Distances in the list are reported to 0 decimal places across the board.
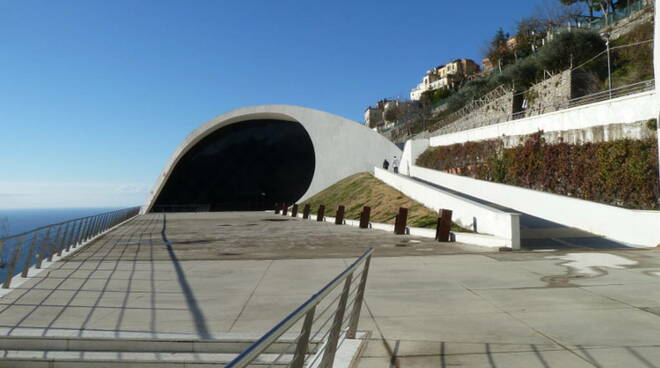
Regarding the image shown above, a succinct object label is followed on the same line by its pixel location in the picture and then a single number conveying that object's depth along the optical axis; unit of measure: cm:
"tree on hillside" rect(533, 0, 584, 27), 5309
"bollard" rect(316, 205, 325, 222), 2388
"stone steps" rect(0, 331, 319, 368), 474
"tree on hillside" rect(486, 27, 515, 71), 6331
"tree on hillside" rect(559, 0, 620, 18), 5028
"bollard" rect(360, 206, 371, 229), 1838
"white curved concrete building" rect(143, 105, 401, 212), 4403
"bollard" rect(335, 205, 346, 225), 2119
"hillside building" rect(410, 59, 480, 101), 10202
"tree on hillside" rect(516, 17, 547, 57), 5556
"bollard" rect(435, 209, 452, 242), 1317
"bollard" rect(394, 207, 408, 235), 1560
